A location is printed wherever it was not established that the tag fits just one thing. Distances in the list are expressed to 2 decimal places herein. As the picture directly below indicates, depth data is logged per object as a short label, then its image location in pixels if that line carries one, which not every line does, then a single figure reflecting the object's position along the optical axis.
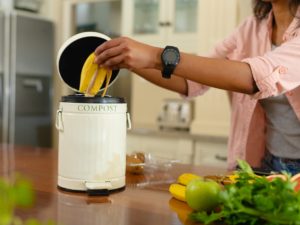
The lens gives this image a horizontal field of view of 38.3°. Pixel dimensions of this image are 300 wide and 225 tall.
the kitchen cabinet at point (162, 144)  2.72
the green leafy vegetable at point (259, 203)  0.55
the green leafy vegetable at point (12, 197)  0.24
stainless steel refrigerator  3.36
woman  0.97
